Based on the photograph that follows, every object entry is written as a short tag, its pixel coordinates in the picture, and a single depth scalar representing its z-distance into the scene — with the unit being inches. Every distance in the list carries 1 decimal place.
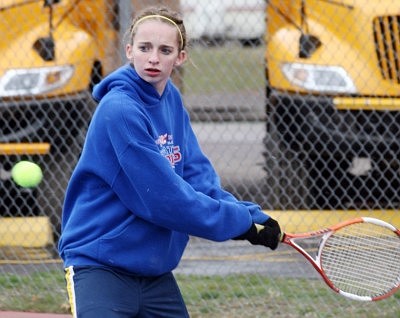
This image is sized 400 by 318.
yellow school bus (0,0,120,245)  540.7
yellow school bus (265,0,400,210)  537.3
